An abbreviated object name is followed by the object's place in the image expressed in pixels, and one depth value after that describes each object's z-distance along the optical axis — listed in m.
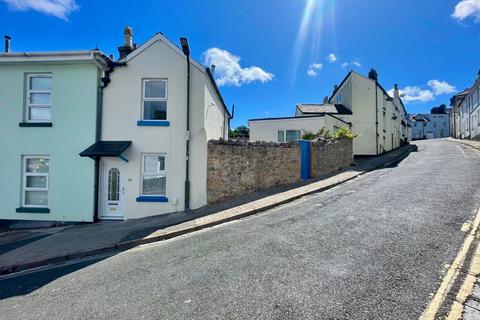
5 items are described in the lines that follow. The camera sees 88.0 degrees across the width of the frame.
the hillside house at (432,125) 74.75
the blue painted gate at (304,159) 13.20
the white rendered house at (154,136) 10.17
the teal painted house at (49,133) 10.18
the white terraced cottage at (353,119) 19.64
